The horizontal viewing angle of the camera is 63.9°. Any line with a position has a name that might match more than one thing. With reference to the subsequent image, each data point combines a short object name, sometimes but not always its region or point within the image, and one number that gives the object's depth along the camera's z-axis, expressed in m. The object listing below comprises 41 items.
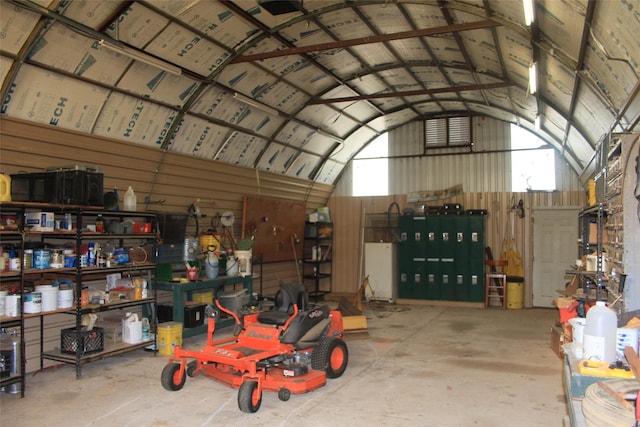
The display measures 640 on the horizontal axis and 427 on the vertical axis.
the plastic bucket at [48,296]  5.25
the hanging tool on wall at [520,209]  10.62
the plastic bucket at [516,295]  10.34
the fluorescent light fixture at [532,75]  5.63
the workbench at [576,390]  2.27
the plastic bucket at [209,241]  8.01
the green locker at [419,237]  11.02
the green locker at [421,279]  11.02
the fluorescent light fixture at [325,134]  10.15
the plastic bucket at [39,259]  5.24
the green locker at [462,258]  10.71
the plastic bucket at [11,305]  4.82
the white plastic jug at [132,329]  6.15
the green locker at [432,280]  10.95
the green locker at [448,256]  10.80
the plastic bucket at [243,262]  7.96
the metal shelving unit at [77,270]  4.91
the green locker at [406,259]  11.12
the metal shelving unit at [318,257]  11.32
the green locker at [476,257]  10.61
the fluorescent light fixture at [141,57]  5.44
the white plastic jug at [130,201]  6.38
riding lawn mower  4.70
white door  10.30
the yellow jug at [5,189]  4.77
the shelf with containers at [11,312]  4.77
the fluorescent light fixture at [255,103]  7.35
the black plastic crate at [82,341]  5.59
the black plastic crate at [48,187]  5.20
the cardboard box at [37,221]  5.18
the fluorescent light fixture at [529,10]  4.02
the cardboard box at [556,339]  6.23
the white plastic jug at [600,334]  2.59
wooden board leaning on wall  9.30
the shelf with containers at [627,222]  3.91
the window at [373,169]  12.09
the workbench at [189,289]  6.84
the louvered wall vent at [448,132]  11.37
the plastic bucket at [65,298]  5.44
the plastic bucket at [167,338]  6.44
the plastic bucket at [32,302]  5.10
